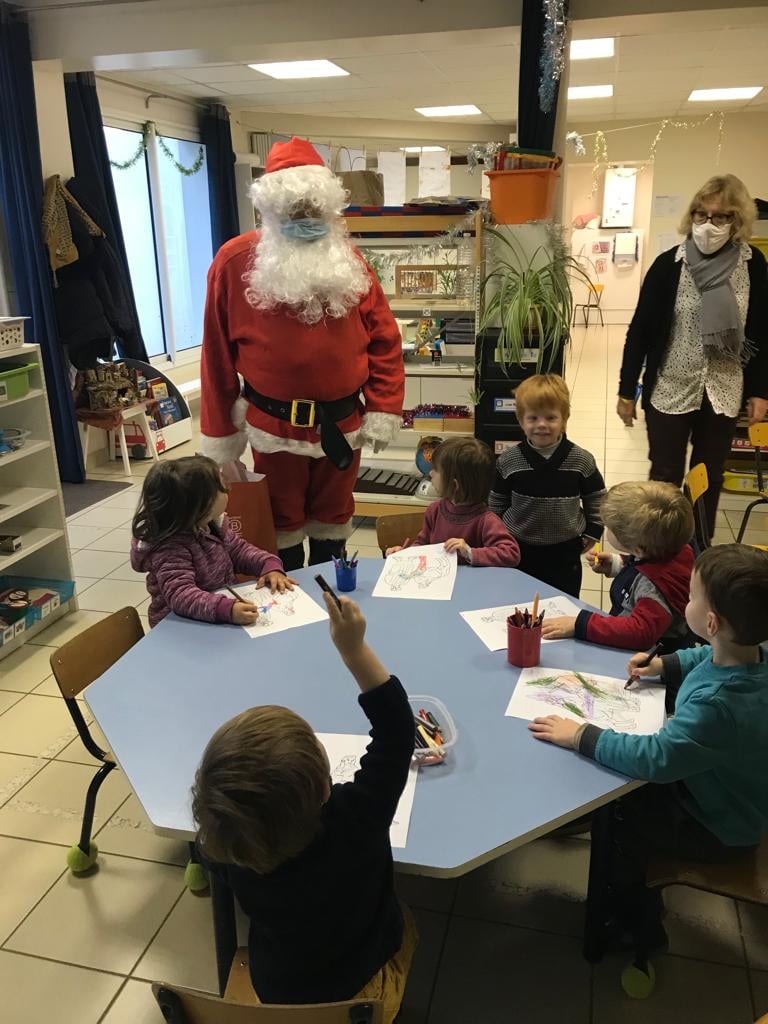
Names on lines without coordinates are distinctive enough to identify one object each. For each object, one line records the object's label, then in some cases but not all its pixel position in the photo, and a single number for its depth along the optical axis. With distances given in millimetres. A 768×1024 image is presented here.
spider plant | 3402
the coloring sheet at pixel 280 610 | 1902
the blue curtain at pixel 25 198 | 4457
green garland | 6168
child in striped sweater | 2422
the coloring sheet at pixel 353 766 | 1242
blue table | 1260
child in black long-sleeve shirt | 1021
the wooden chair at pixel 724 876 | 1410
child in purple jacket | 2027
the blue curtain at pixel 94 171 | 5141
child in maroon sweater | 2224
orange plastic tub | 3410
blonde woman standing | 2947
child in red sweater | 1770
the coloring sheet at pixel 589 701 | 1488
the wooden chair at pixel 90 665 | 1862
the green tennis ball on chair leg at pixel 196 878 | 1956
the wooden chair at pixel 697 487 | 2551
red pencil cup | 1659
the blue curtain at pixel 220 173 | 7312
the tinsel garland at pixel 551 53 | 3863
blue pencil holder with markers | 2072
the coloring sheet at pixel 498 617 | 1807
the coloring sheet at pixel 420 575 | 2061
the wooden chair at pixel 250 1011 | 928
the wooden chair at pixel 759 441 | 3525
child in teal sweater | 1352
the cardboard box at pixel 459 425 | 4012
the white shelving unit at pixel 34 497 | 3225
